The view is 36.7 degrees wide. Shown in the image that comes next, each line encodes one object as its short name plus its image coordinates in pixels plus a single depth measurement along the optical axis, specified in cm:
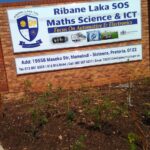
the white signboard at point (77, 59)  577
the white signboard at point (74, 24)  564
